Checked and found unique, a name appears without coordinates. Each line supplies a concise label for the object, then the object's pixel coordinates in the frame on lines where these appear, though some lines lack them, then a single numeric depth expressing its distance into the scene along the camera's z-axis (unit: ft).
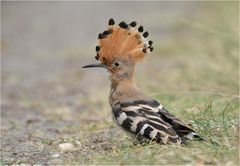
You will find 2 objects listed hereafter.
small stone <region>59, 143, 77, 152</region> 35.68
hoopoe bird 32.68
